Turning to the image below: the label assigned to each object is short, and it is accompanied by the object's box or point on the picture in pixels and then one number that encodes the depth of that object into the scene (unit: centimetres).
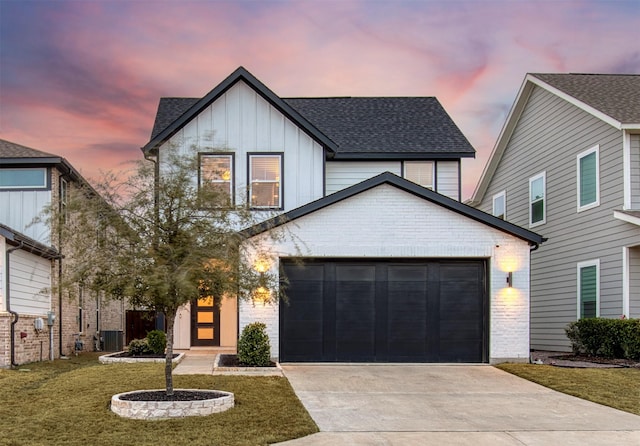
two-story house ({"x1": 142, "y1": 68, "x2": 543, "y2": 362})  1571
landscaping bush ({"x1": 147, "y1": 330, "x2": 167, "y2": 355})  1620
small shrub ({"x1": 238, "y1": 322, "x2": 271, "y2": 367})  1421
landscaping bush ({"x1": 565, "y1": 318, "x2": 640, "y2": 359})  1522
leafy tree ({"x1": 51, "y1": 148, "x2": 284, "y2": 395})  957
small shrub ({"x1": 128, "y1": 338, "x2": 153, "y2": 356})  1622
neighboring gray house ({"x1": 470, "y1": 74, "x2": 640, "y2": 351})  1631
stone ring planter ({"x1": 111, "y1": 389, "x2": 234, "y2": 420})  939
